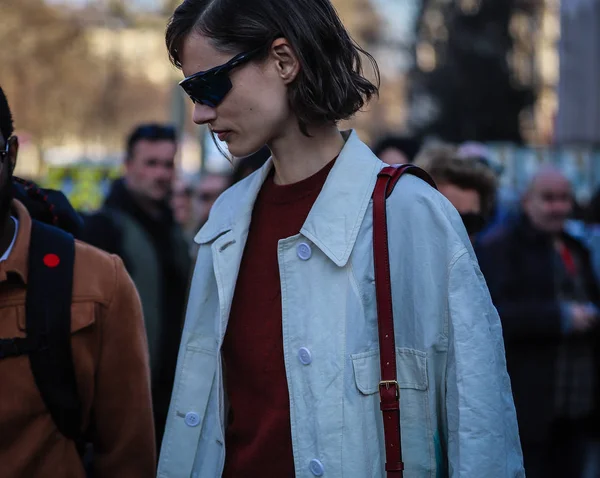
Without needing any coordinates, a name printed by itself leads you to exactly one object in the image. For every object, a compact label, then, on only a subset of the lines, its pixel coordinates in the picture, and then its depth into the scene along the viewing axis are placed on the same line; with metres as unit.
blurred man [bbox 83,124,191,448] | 5.38
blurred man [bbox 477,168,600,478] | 5.63
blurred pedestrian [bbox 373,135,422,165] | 5.72
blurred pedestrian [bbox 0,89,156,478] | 2.57
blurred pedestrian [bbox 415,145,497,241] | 3.89
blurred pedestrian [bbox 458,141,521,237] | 4.32
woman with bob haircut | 2.31
